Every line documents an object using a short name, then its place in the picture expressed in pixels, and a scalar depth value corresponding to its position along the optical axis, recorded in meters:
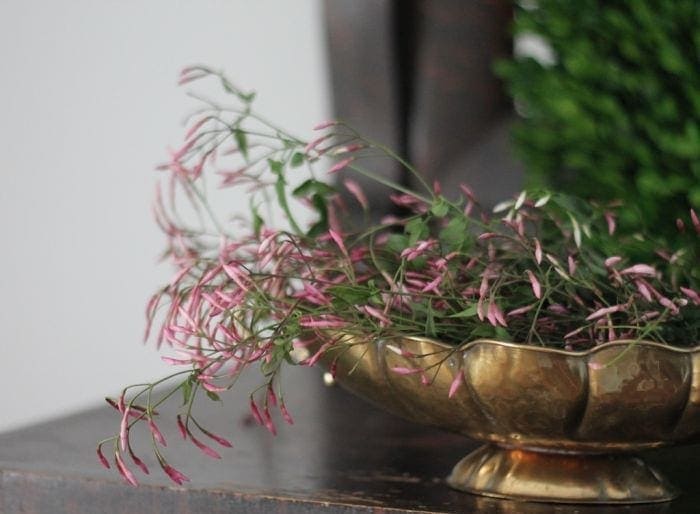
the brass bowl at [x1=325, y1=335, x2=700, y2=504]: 1.27
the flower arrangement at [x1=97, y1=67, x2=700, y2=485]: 1.29
